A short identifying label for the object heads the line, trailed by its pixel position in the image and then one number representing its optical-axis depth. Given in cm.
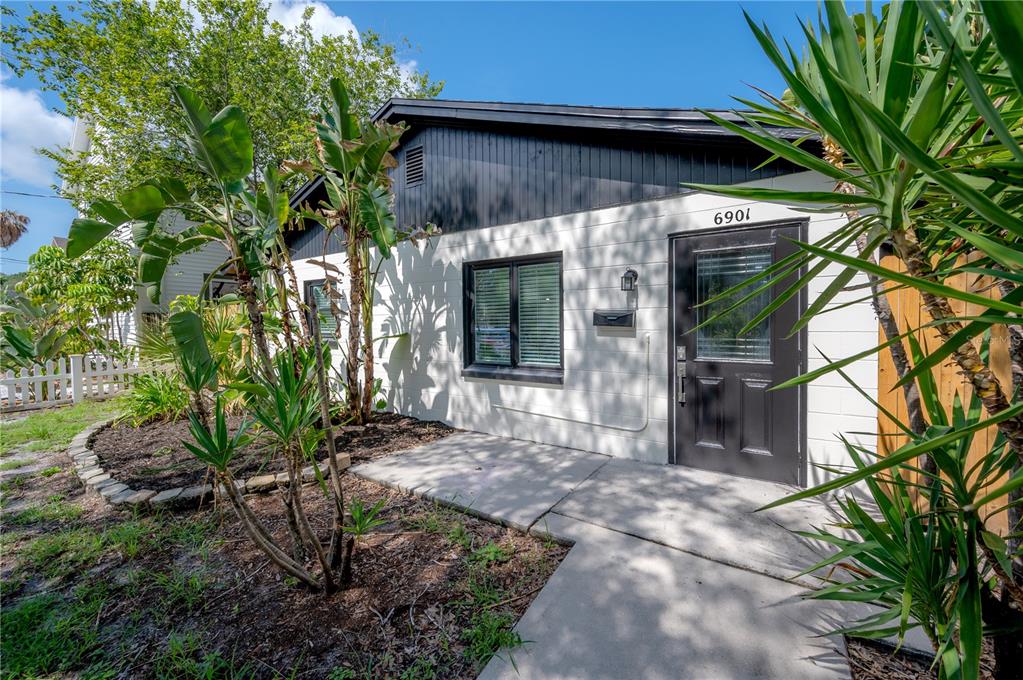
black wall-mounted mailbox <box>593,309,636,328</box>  421
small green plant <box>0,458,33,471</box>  446
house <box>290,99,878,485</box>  349
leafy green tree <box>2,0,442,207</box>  1047
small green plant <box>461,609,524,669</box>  186
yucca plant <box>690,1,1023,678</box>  73
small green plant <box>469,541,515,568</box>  255
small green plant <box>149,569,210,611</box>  231
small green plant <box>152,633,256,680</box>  182
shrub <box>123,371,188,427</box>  592
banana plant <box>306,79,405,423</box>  405
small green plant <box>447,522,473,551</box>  273
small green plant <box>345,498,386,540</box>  211
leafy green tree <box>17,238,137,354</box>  877
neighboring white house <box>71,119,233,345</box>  1159
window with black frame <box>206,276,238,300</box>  1166
